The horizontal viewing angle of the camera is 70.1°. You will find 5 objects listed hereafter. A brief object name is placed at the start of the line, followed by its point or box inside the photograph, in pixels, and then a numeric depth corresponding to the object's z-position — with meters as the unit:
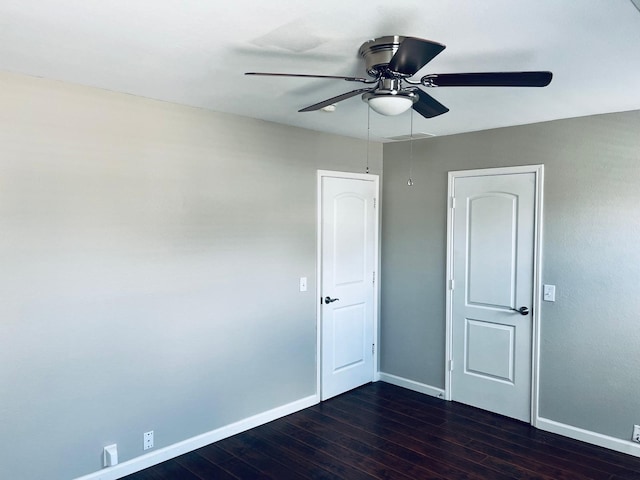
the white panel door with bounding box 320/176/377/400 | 4.24
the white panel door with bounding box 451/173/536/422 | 3.77
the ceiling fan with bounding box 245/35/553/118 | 1.68
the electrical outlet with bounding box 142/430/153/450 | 3.06
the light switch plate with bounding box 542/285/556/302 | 3.60
